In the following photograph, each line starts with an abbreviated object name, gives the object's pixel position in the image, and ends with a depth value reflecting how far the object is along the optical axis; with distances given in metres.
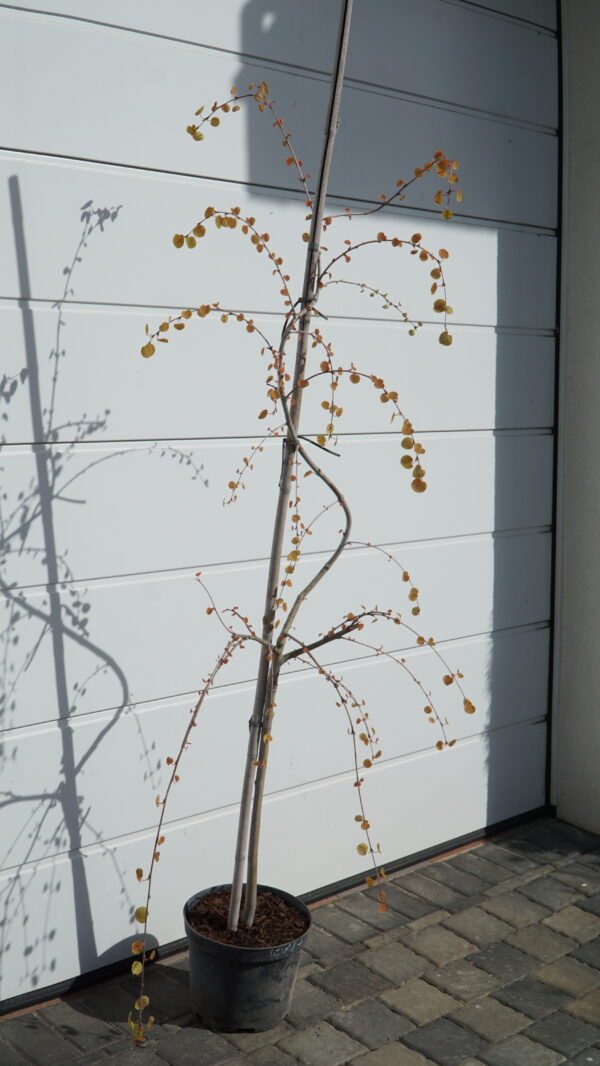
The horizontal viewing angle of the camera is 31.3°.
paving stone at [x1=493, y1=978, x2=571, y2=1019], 2.77
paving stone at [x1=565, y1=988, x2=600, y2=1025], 2.74
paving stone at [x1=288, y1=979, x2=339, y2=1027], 2.72
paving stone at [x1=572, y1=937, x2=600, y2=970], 3.01
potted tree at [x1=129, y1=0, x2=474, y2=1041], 2.43
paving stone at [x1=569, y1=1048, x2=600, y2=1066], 2.55
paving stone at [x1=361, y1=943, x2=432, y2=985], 2.93
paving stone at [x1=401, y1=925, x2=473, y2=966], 3.03
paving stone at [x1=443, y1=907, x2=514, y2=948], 3.13
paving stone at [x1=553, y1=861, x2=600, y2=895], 3.43
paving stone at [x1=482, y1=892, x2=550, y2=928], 3.24
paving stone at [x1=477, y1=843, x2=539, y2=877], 3.58
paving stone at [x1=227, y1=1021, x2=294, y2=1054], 2.60
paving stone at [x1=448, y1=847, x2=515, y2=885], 3.51
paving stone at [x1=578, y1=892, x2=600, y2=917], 3.29
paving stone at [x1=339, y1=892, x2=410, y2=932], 3.20
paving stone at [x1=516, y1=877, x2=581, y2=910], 3.34
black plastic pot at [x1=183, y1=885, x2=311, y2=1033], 2.59
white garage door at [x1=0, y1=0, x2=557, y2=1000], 2.61
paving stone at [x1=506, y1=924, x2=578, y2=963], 3.05
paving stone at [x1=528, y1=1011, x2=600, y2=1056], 2.62
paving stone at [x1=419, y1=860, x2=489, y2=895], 3.43
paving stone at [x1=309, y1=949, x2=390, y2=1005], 2.82
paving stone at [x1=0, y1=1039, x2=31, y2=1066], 2.49
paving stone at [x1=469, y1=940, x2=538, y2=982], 2.94
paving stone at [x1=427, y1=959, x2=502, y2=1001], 2.85
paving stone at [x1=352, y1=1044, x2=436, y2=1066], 2.54
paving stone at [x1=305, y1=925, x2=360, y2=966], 3.01
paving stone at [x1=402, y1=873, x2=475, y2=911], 3.33
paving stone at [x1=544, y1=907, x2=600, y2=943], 3.15
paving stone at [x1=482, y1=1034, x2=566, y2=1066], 2.55
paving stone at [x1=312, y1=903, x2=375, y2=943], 3.13
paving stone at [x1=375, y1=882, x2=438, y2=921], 3.27
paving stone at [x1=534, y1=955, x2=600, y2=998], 2.87
